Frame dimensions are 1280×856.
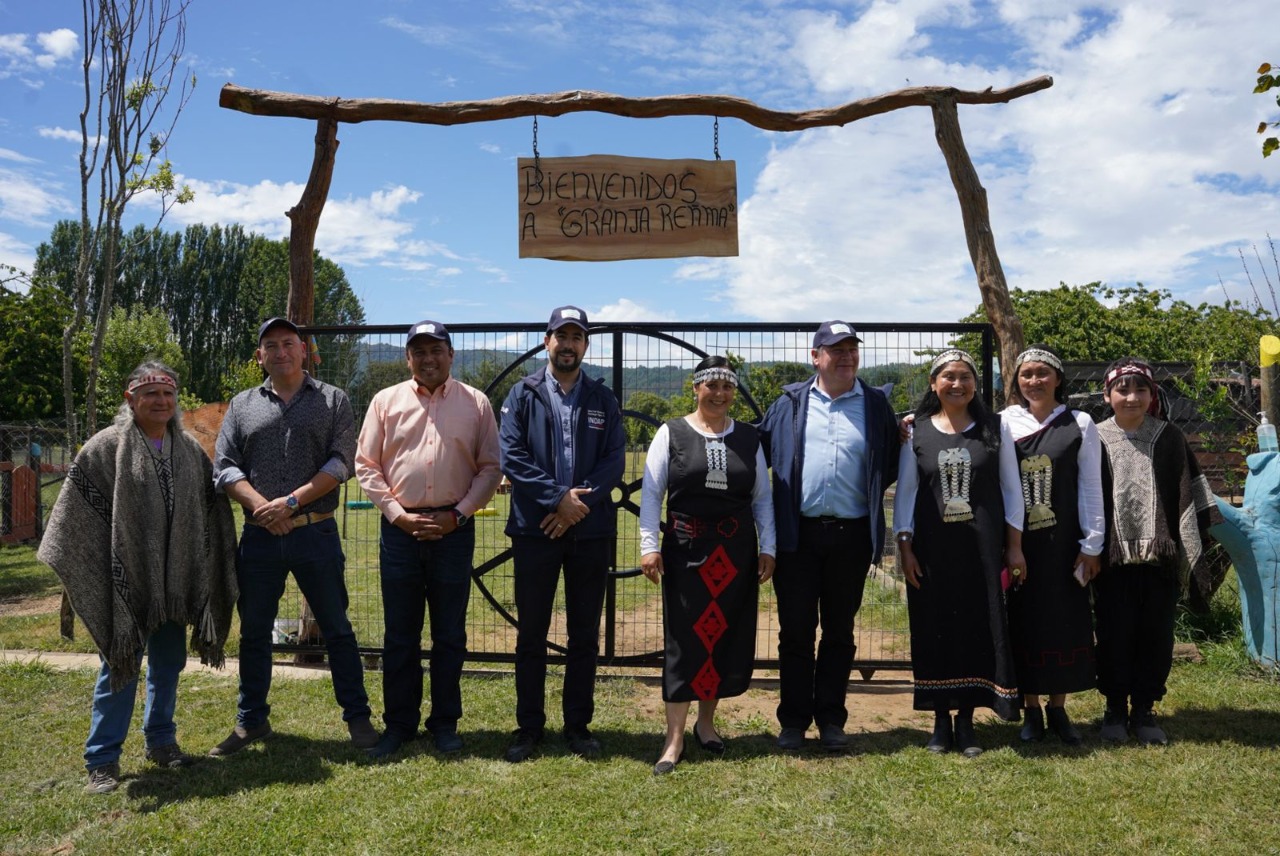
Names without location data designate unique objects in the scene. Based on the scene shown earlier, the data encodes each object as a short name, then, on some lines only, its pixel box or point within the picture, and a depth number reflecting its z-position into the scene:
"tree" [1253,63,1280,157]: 3.81
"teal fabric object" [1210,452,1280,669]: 4.95
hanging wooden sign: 5.64
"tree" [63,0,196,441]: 6.21
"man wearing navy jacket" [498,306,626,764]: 4.08
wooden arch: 5.55
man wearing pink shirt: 4.12
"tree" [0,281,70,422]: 22.23
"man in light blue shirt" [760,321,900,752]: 4.09
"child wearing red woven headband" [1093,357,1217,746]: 4.20
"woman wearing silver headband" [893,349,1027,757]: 4.05
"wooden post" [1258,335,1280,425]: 5.46
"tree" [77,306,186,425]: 31.95
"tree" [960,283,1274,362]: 23.12
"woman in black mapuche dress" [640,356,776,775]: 3.99
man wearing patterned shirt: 4.11
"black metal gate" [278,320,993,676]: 5.14
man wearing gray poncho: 3.74
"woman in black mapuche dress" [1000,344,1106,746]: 4.11
